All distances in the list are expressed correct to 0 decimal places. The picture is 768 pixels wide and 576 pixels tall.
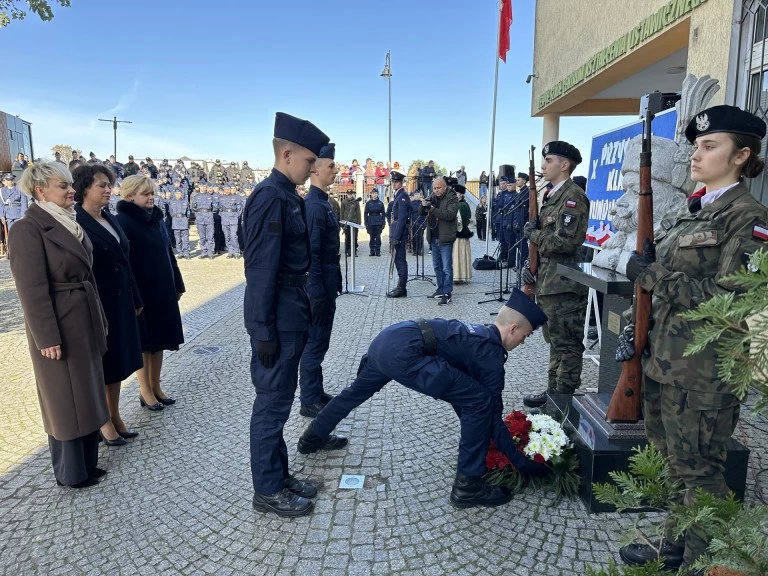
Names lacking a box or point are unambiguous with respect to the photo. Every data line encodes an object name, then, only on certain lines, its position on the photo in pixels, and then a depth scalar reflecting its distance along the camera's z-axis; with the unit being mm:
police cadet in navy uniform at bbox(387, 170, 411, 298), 9375
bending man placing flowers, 2805
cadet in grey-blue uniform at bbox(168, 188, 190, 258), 14383
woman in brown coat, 2973
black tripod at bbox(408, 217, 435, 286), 10922
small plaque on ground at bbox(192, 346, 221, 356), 6105
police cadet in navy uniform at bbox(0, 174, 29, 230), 13625
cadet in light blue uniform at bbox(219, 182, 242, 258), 14320
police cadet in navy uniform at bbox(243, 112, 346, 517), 2787
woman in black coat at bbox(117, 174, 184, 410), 4102
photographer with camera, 8758
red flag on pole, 11492
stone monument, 3650
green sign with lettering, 5730
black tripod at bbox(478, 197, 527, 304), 8473
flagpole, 11281
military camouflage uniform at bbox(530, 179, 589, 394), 3951
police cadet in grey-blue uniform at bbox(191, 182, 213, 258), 14165
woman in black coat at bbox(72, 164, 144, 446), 3512
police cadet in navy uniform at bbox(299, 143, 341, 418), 4176
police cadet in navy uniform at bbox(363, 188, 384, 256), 15734
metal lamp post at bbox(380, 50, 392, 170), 25016
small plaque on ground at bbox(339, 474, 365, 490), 3197
